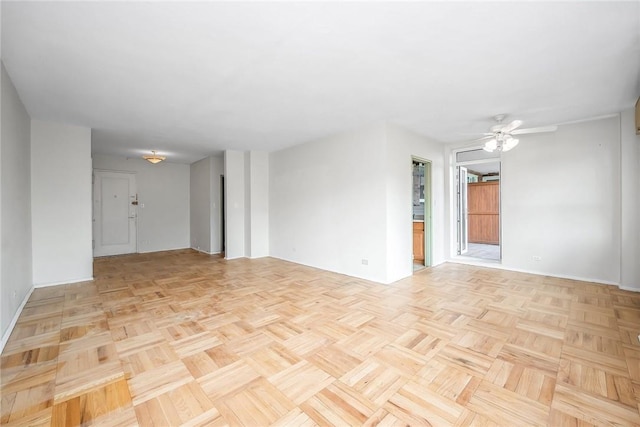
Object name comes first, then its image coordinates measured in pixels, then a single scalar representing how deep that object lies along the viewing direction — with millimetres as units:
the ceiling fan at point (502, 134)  3600
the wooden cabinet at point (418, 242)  5650
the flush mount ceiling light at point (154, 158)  6229
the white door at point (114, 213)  6578
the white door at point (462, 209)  6113
